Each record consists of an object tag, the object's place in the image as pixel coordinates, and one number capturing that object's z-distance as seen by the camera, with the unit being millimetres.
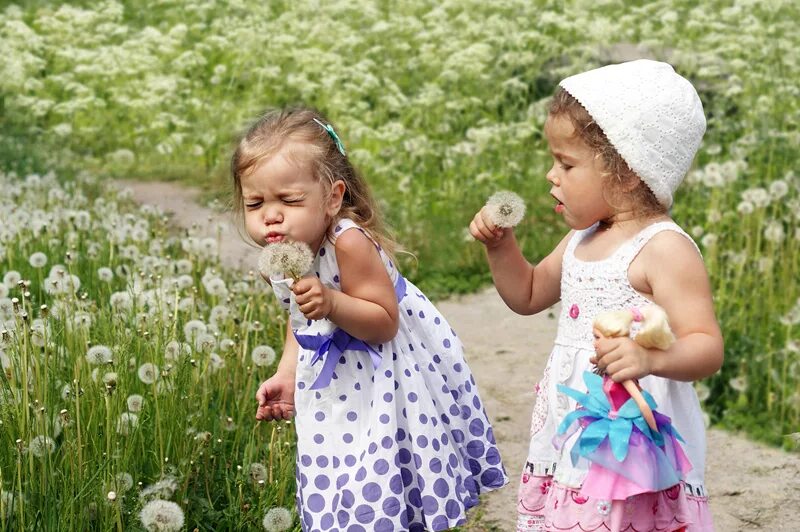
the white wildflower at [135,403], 3078
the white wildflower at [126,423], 2930
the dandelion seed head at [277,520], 2840
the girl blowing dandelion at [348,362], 2656
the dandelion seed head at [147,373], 3079
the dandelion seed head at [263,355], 3389
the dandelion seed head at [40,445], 2691
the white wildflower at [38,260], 4191
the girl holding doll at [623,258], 2338
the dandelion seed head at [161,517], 2590
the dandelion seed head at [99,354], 3004
